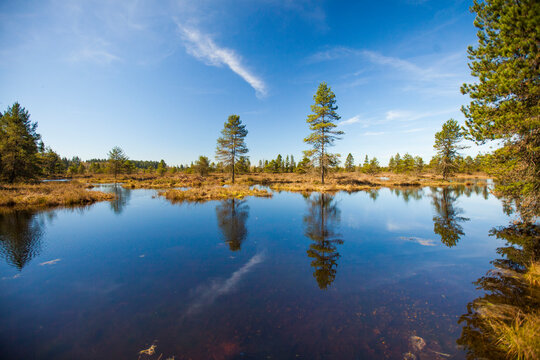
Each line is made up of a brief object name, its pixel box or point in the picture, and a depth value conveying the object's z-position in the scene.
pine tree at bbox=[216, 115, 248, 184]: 39.45
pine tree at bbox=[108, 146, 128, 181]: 55.19
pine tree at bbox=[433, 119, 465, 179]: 41.53
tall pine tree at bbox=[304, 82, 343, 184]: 31.79
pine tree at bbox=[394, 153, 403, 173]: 82.35
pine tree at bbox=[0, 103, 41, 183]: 24.12
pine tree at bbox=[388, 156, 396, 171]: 93.28
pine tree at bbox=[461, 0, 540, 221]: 7.05
